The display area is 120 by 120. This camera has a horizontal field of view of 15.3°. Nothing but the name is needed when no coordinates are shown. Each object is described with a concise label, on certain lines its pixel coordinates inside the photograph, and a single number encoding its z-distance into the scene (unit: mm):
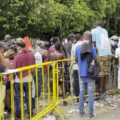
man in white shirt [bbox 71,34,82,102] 11459
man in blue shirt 9422
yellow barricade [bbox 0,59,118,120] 8328
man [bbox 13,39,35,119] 8970
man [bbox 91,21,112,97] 11820
